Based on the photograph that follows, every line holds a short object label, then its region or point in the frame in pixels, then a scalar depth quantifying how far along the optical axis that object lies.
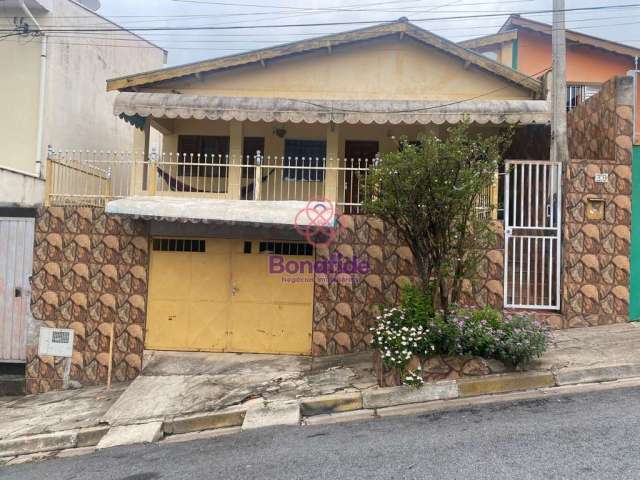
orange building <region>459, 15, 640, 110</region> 13.25
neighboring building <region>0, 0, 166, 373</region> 7.87
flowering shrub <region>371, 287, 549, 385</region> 5.70
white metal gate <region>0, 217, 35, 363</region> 7.82
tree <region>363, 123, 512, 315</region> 5.70
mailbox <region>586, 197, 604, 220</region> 7.32
